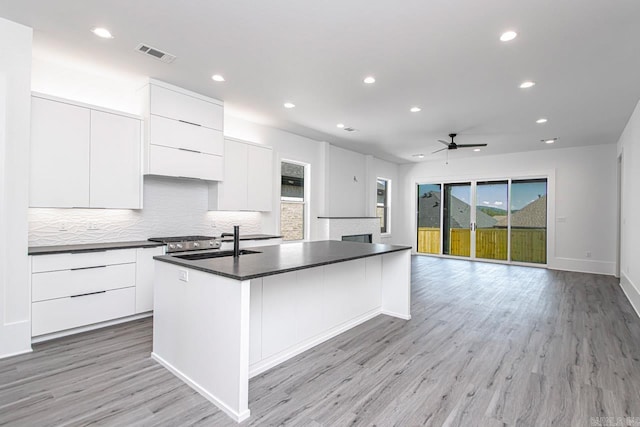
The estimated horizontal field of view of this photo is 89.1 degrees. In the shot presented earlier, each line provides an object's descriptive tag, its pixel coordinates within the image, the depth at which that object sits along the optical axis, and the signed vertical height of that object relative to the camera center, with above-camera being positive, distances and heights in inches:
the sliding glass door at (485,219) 303.4 -3.0
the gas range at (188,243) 152.1 -15.1
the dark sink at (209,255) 104.6 -14.3
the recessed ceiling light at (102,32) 109.7 +61.4
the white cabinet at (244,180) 190.4 +20.7
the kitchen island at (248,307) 77.4 -29.7
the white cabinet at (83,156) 122.8 +22.7
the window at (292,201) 241.9 +9.7
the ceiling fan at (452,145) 237.9 +52.3
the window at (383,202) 366.3 +14.4
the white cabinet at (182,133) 151.7 +39.9
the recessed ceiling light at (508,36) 106.7 +60.3
